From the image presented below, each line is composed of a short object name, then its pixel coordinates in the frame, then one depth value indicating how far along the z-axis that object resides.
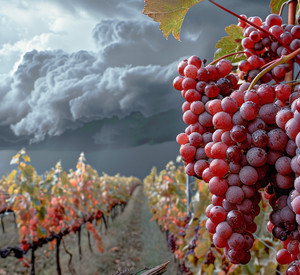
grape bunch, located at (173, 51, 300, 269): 0.48
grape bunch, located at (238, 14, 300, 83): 0.71
